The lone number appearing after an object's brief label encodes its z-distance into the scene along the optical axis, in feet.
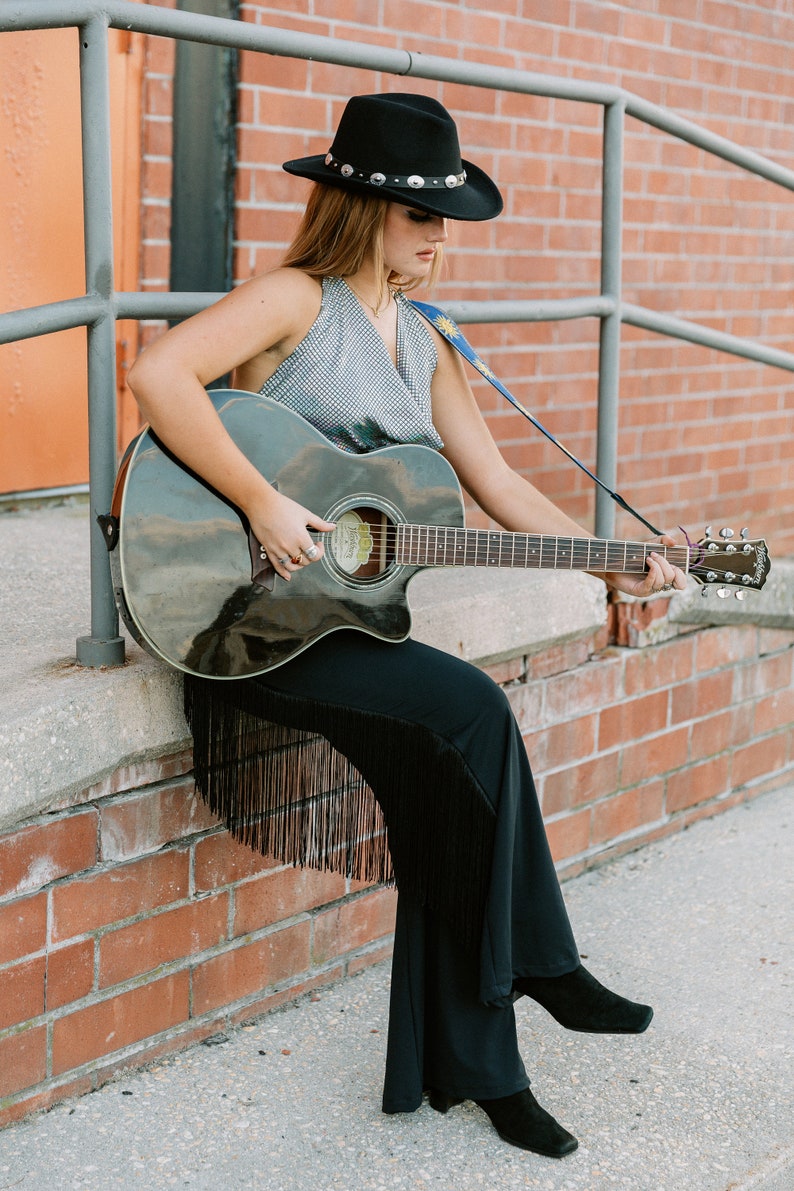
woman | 7.36
